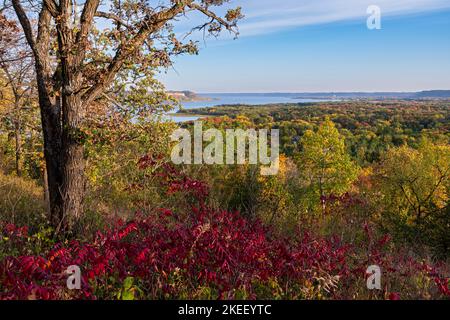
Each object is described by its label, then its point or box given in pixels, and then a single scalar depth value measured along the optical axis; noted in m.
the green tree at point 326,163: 31.03
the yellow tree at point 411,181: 20.20
